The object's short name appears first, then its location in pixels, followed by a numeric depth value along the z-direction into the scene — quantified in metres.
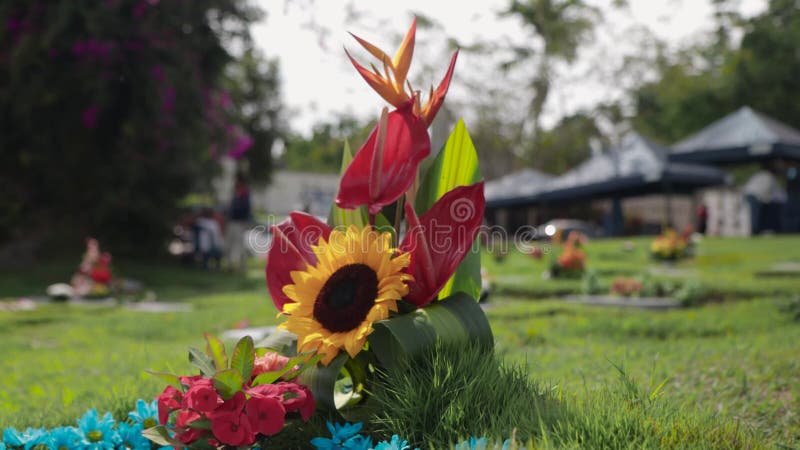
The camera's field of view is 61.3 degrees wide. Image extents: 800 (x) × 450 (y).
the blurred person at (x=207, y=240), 15.01
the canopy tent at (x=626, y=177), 20.53
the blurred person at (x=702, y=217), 24.53
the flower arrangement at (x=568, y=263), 10.17
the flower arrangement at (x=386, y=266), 2.02
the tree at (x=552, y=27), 28.44
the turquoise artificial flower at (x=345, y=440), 1.86
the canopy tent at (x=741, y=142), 18.86
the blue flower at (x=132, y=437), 2.25
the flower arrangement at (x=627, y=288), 7.28
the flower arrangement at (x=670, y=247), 12.34
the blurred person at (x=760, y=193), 21.20
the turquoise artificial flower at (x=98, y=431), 2.24
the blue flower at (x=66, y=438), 2.22
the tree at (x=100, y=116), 12.29
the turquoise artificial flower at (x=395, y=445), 1.69
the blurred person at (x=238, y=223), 14.56
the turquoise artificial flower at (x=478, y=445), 1.54
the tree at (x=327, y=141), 36.62
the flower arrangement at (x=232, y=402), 1.82
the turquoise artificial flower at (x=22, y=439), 2.22
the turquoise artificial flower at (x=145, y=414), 2.31
